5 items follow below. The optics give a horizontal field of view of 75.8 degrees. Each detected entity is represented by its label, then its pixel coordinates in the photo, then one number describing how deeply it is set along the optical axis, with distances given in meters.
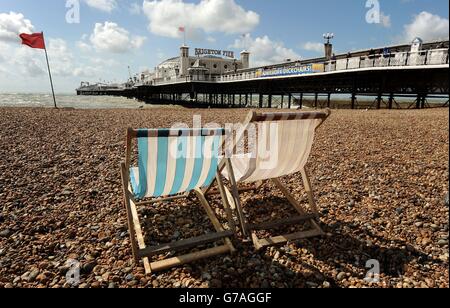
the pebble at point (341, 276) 2.13
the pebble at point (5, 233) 2.77
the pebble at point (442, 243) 2.32
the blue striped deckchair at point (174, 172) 2.30
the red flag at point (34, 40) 16.37
